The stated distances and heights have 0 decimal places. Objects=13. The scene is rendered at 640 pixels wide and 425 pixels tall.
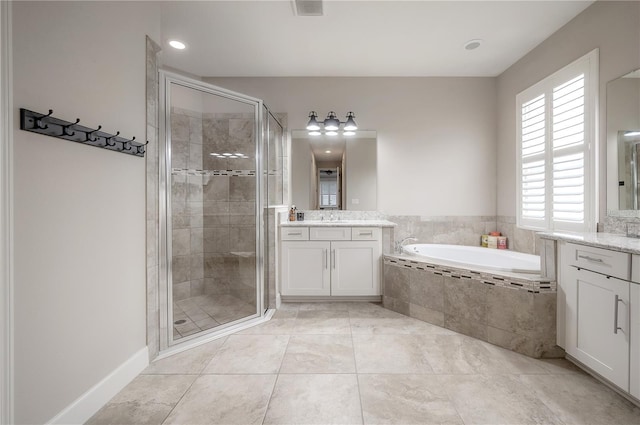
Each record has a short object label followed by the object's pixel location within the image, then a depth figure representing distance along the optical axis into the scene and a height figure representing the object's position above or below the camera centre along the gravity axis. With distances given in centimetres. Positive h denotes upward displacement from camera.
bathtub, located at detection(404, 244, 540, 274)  268 -49
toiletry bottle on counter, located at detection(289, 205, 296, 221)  338 -6
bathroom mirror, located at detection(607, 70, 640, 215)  190 +49
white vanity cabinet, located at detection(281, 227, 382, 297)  294 -53
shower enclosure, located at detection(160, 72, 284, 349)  231 +4
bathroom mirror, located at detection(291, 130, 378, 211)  344 +51
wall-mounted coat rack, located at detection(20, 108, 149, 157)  111 +38
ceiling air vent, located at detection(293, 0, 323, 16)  210 +161
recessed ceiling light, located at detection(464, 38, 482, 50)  265 +165
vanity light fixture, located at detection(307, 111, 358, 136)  324 +105
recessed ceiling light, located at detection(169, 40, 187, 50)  270 +167
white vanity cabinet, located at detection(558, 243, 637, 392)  143 -57
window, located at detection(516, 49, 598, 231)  222 +57
